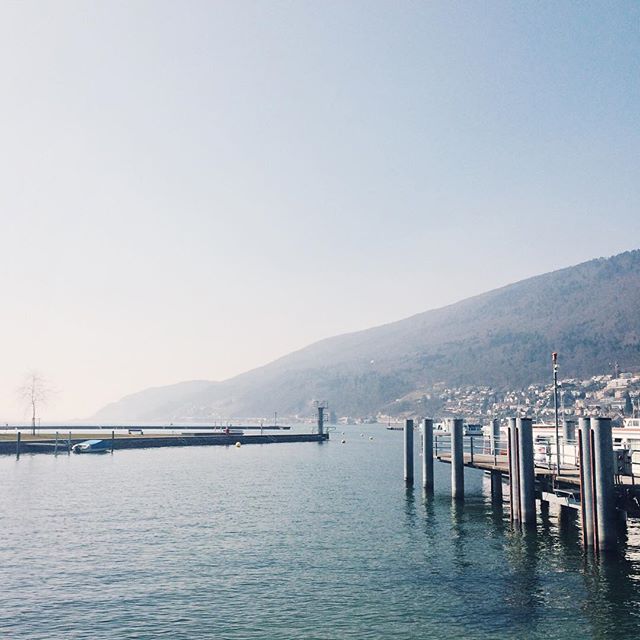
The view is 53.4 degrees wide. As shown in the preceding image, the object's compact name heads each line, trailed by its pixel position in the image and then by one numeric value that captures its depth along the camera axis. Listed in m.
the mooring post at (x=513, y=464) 38.44
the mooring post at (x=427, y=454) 52.38
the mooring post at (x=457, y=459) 48.31
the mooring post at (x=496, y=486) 49.78
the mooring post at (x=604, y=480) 29.45
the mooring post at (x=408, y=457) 60.91
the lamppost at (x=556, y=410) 40.08
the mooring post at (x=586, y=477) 30.23
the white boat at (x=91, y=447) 115.69
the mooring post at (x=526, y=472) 36.88
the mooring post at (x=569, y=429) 53.34
